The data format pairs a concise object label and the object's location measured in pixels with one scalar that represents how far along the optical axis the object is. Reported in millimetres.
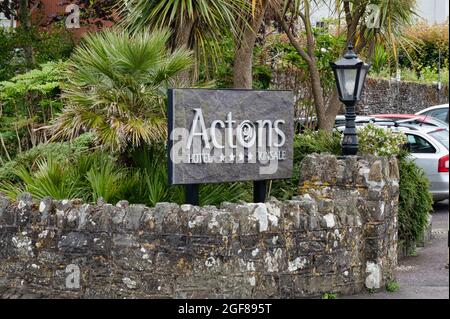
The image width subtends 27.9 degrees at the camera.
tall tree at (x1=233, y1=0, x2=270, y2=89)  14406
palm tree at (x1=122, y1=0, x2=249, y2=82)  12523
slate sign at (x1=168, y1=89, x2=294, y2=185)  9570
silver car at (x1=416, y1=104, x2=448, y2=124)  23203
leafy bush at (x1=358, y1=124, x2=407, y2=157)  11547
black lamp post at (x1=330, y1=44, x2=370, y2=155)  10719
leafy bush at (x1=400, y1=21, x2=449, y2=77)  36812
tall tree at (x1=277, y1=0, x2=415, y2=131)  15211
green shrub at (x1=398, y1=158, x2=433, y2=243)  12258
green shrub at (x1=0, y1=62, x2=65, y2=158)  14026
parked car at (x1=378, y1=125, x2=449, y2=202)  16422
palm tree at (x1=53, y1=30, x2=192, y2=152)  10648
